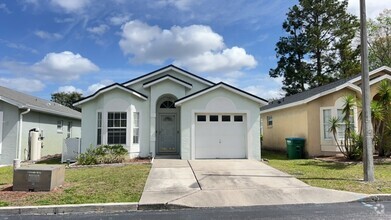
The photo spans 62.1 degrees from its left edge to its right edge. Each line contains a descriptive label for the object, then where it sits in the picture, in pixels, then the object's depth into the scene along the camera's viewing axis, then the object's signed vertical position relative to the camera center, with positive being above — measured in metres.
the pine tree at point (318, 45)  34.69 +9.85
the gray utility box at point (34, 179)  8.82 -1.18
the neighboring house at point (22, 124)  16.39 +0.66
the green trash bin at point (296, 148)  17.50 -0.69
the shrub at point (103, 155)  14.71 -0.90
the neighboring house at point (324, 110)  16.81 +1.30
